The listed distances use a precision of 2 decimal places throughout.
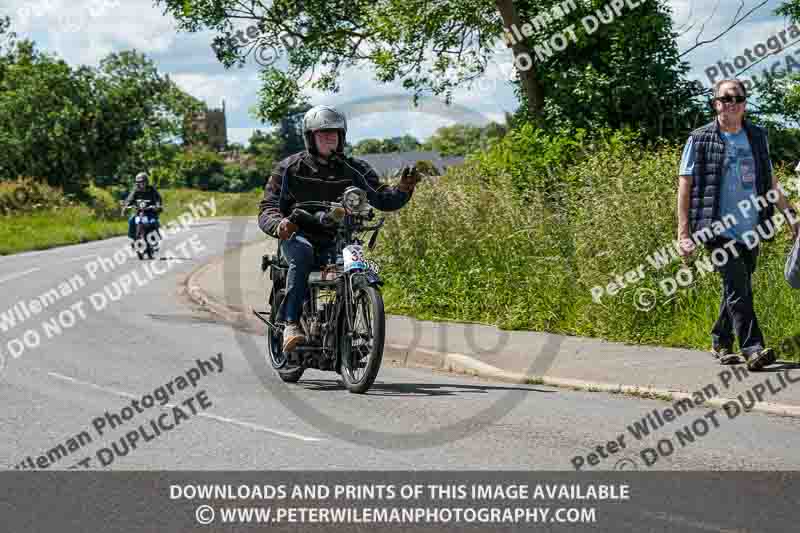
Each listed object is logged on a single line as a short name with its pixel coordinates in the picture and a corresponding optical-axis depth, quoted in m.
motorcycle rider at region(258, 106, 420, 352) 9.20
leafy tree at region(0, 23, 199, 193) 62.31
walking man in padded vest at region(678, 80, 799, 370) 9.33
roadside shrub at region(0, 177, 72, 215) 46.86
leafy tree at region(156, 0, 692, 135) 18.42
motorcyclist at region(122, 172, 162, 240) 26.64
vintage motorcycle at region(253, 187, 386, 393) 8.68
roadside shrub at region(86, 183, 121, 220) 53.12
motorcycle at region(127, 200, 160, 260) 26.62
